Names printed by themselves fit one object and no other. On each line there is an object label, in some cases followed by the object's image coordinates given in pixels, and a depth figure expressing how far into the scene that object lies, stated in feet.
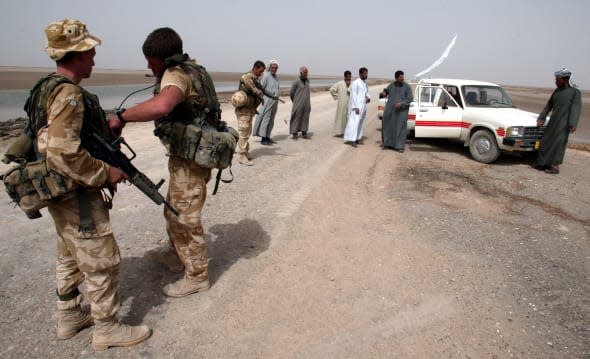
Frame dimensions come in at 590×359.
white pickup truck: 22.59
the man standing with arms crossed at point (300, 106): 29.78
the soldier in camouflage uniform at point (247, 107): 20.61
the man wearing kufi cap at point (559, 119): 21.24
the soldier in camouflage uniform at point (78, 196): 5.57
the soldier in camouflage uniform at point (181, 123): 6.64
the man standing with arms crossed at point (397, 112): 26.55
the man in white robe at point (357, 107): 28.27
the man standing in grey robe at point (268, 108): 25.82
